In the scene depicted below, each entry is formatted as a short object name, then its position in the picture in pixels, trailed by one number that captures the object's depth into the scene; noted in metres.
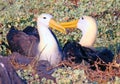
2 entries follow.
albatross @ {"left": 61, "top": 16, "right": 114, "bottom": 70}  13.80
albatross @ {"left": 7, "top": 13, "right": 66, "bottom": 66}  14.40
